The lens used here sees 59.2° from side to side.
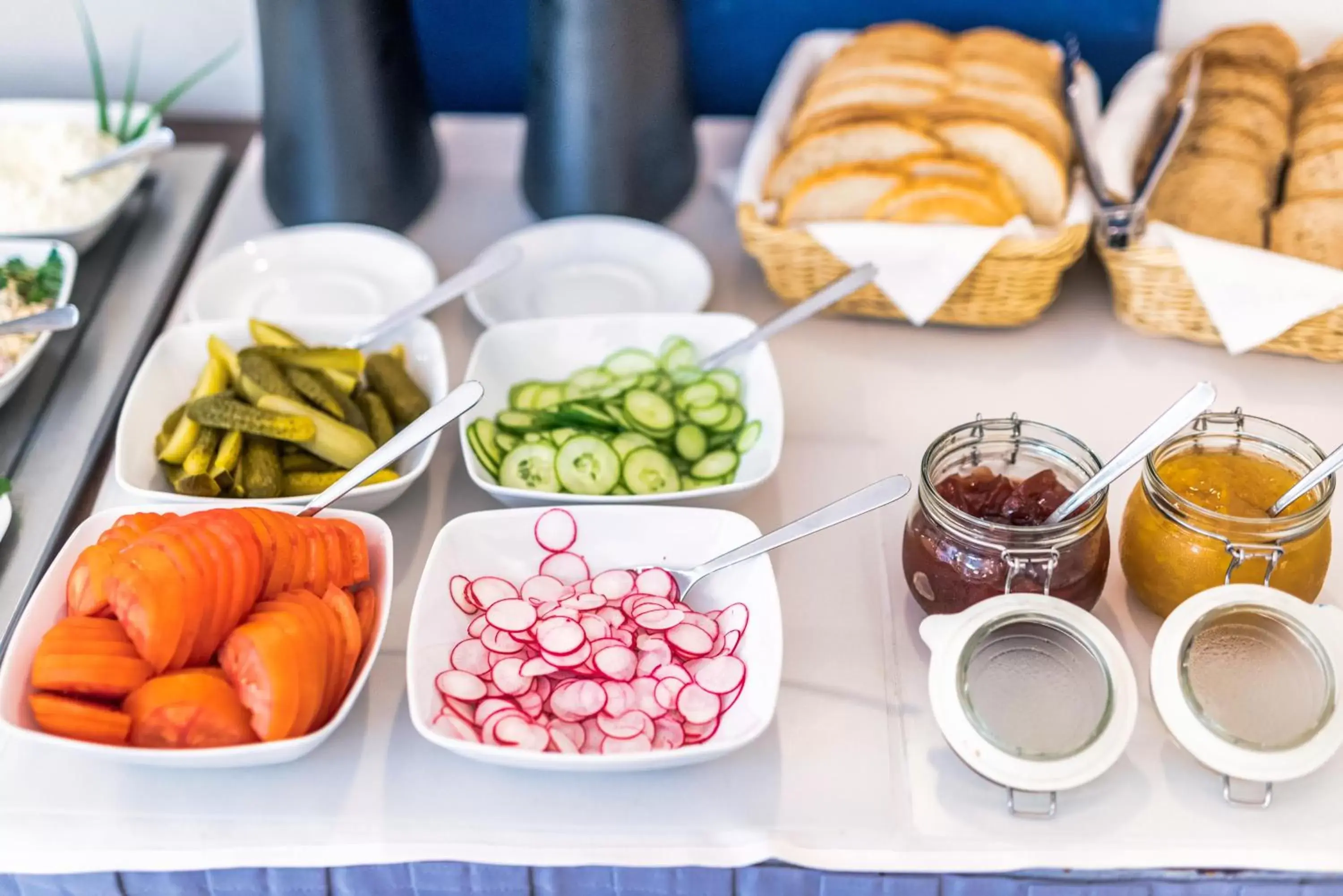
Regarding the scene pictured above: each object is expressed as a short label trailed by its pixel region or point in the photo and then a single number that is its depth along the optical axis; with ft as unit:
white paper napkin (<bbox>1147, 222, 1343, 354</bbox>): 3.68
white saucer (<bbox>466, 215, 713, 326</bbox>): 4.43
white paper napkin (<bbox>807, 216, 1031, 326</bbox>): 3.88
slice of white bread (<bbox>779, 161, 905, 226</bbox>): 4.09
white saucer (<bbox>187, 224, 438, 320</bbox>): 4.40
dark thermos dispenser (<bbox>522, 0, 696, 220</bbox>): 4.19
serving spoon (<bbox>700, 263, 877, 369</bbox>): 3.77
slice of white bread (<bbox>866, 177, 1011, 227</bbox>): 3.94
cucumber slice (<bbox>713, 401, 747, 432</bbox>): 3.68
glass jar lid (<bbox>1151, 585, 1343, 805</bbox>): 2.60
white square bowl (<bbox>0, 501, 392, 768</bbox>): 2.59
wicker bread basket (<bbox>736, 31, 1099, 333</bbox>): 3.87
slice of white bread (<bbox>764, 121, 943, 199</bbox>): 4.18
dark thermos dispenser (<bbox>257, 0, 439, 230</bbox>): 4.22
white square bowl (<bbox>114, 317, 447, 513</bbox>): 3.37
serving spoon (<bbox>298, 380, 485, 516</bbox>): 3.19
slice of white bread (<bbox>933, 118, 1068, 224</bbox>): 4.09
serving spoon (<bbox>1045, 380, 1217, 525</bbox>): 2.72
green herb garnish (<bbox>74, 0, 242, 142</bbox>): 4.99
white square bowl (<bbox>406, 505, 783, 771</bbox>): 2.66
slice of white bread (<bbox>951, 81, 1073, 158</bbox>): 4.35
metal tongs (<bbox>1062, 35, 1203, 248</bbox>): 3.98
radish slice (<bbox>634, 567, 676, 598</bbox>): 3.09
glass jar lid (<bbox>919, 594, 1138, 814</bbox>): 2.59
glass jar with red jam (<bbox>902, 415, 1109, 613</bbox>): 2.85
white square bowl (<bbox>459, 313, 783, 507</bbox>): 3.84
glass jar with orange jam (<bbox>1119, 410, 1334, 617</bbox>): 2.83
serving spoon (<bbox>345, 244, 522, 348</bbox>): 3.94
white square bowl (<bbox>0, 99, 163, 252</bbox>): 5.04
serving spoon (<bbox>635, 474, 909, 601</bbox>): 2.94
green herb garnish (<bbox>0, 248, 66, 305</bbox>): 4.10
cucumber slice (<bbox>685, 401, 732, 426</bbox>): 3.67
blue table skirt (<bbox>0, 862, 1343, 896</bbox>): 2.76
